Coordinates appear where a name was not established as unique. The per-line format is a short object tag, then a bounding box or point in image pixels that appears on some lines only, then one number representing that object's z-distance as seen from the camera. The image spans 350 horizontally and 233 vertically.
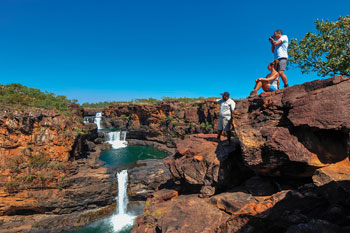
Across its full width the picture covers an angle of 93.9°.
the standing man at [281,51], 6.65
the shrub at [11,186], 15.05
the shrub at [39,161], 16.77
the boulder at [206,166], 6.68
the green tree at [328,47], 10.79
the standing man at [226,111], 6.88
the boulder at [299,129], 4.49
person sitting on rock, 6.91
